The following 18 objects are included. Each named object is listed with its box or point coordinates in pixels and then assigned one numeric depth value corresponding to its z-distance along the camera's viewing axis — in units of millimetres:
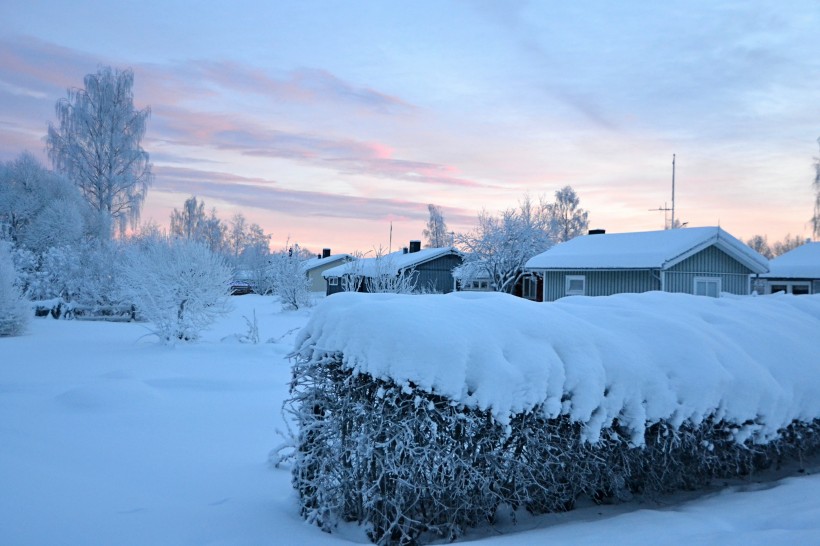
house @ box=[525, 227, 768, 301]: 21338
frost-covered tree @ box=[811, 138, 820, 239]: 35969
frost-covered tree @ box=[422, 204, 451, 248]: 76250
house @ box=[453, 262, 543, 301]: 33688
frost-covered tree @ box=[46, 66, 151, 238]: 36594
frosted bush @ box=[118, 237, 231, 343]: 17031
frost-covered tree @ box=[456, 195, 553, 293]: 34875
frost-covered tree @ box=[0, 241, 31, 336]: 20172
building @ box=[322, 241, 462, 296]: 38812
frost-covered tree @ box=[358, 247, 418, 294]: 23688
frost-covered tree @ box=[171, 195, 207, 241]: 84438
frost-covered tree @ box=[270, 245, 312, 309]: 37062
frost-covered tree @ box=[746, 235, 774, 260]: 88912
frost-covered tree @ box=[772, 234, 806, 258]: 89938
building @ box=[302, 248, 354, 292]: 65250
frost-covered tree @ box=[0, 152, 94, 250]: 32438
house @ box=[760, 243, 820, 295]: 29125
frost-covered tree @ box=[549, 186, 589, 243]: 60938
